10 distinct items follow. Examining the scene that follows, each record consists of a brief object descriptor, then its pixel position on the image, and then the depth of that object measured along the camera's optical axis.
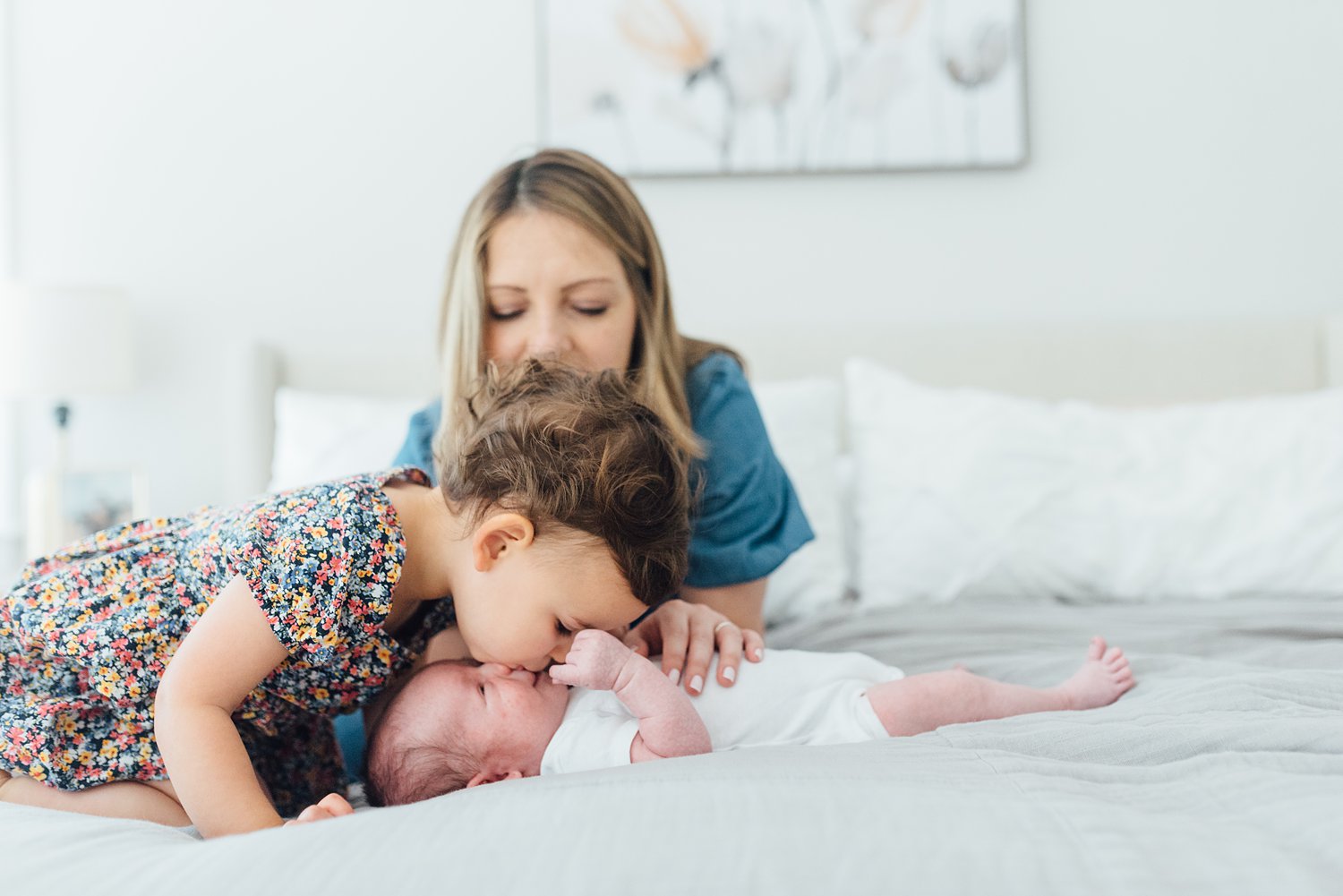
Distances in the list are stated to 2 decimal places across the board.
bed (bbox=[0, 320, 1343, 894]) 0.64
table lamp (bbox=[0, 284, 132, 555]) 2.29
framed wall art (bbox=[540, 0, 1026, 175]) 2.57
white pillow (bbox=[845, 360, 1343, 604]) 1.86
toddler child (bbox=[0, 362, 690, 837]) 1.00
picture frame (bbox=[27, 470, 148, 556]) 2.40
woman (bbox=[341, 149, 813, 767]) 1.43
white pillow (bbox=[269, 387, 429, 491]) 1.94
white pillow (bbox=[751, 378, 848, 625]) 1.91
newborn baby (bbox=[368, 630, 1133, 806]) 1.05
